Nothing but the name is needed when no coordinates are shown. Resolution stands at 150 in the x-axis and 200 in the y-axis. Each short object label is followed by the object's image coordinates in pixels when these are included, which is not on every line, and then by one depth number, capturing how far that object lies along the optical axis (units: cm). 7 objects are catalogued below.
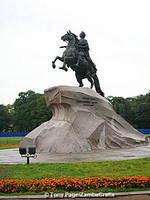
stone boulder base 1902
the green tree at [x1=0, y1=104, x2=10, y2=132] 8362
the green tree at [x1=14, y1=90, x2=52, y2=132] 6800
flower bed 818
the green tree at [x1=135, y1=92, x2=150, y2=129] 6681
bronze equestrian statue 2286
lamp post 1320
